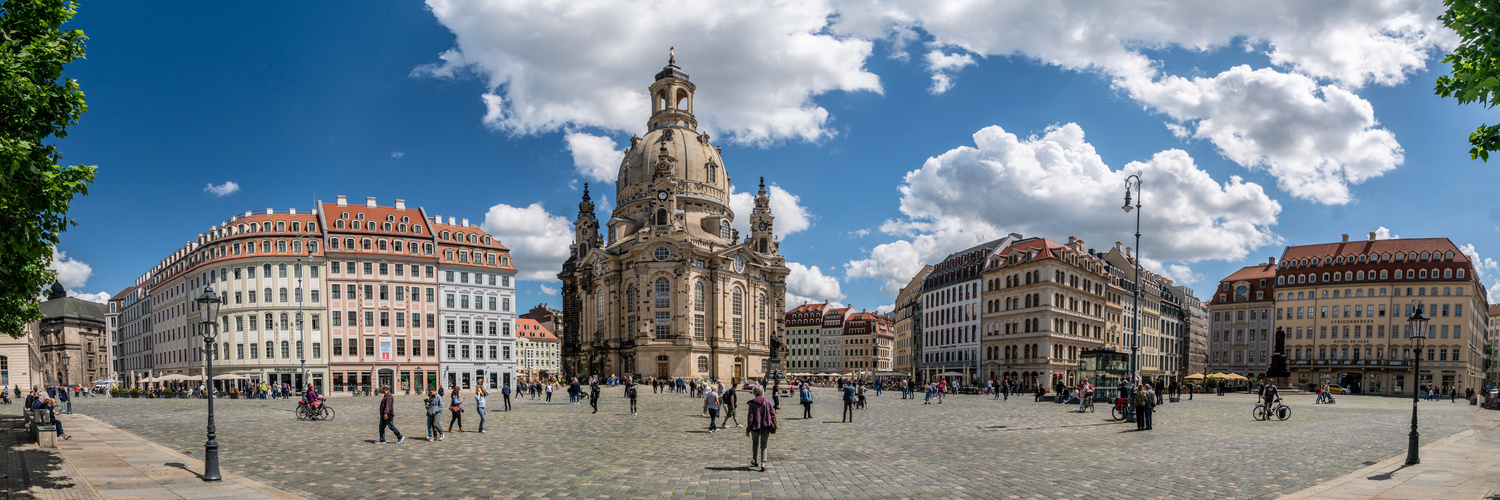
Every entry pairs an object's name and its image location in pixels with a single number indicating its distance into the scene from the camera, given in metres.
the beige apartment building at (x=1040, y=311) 81.69
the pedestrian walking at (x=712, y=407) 26.25
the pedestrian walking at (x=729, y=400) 27.36
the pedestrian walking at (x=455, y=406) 24.99
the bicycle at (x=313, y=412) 32.84
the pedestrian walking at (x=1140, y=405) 26.84
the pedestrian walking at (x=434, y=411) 23.35
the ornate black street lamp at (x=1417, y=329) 19.60
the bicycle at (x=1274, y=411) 32.49
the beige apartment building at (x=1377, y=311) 90.25
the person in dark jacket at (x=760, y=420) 16.38
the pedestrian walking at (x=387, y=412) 22.31
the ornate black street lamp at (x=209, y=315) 18.41
